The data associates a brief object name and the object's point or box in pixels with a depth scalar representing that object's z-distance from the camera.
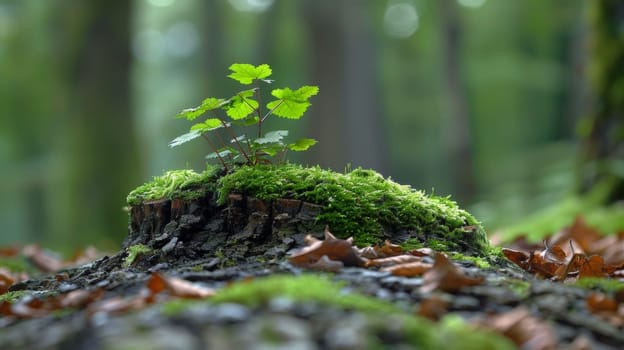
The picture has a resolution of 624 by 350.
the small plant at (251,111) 2.85
